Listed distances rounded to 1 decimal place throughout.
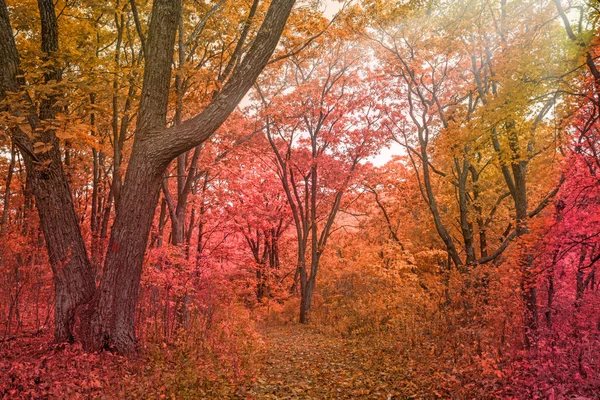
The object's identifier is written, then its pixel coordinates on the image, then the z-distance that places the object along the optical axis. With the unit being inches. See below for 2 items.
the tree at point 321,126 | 673.6
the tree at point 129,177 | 219.6
